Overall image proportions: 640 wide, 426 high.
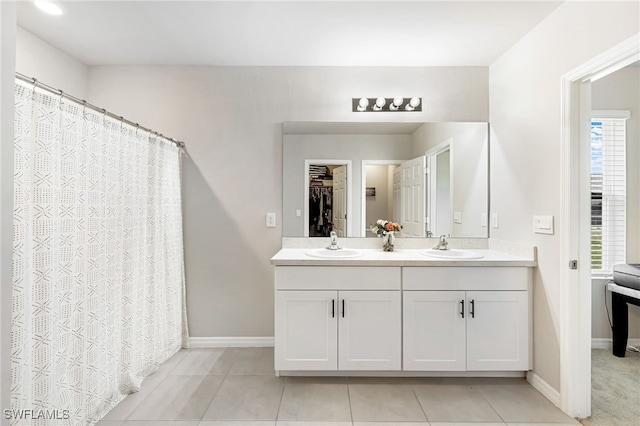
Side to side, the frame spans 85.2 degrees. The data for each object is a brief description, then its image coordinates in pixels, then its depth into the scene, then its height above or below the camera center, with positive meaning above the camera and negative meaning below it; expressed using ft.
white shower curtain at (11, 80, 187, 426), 4.76 -0.88
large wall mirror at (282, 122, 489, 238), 9.46 +0.85
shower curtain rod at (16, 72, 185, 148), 4.55 +1.72
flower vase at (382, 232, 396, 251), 9.26 -0.88
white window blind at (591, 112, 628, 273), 9.68 +0.60
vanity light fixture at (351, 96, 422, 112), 9.43 +2.87
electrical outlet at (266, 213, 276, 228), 9.71 -0.28
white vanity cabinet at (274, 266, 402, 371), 7.55 -2.44
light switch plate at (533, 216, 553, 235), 6.98 -0.33
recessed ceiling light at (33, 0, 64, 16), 6.82 +4.06
